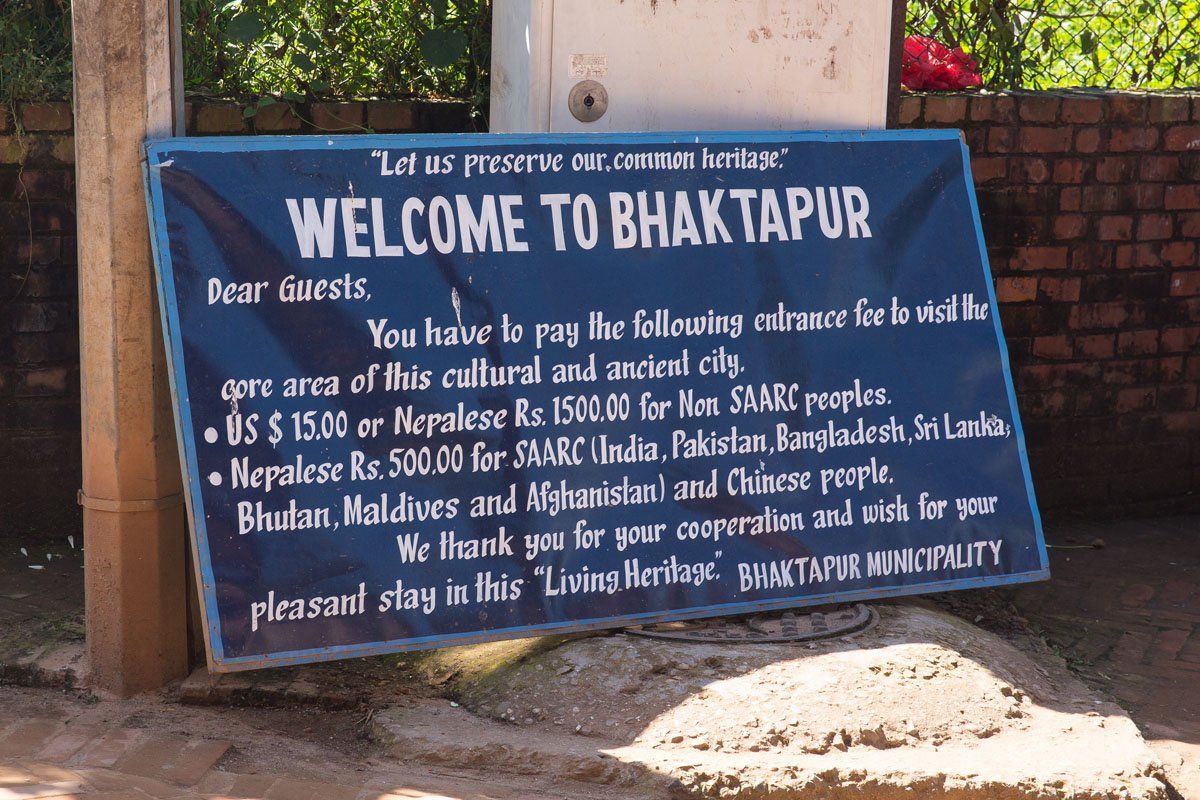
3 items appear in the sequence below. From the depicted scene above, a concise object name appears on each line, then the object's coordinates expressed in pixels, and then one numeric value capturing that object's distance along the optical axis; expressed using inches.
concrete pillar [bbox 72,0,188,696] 124.2
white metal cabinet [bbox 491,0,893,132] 150.3
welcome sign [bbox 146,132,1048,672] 127.5
